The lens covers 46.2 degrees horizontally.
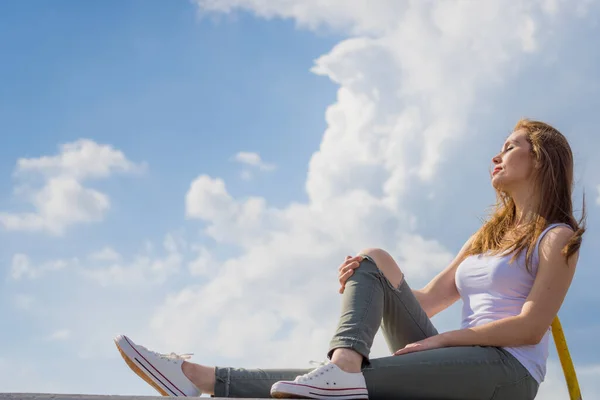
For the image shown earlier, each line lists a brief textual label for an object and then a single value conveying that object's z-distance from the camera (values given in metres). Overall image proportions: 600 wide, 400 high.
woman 3.41
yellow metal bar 3.90
